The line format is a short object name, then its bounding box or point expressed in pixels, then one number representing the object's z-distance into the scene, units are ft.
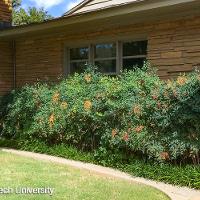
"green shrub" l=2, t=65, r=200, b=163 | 25.40
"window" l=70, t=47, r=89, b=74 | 42.33
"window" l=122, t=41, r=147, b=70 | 37.27
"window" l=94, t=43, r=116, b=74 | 39.86
